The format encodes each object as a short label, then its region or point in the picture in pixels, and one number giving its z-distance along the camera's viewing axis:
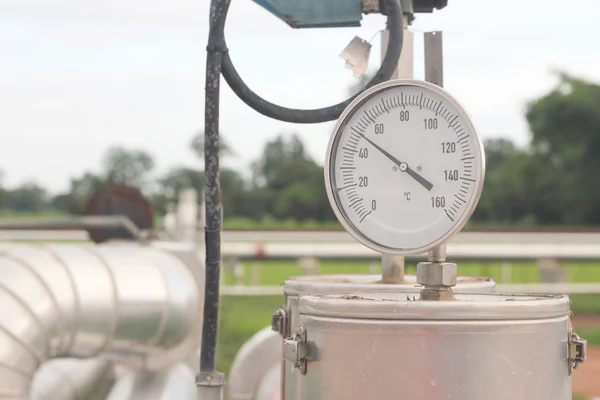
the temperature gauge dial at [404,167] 1.92
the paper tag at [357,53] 2.29
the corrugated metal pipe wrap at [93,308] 3.06
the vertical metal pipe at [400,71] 2.35
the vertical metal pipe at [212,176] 2.20
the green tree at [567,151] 33.50
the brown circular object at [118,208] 6.82
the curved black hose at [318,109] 2.20
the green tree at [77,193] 30.32
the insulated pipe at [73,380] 4.30
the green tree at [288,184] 30.59
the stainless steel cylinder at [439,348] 1.81
